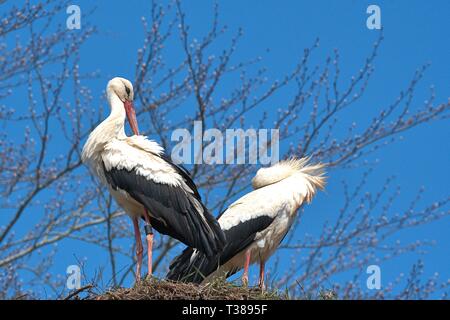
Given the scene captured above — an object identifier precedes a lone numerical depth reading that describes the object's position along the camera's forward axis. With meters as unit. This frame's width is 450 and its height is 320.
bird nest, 16.25
